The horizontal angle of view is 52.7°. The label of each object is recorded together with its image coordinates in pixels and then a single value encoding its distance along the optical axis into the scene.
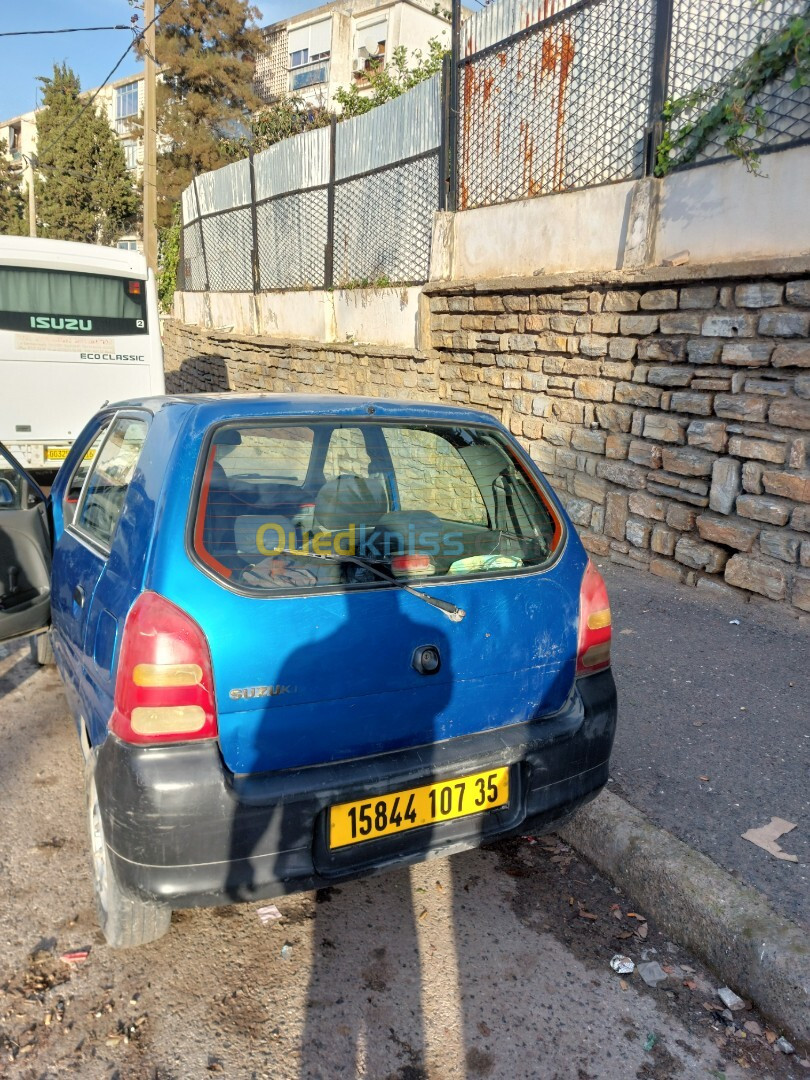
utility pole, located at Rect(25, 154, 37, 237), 35.75
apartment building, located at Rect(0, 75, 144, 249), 39.12
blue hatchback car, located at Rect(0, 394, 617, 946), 2.11
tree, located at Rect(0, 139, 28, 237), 45.28
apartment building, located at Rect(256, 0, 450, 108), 29.64
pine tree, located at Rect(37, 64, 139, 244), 37.16
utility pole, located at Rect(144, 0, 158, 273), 17.89
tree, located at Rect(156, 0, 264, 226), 30.28
